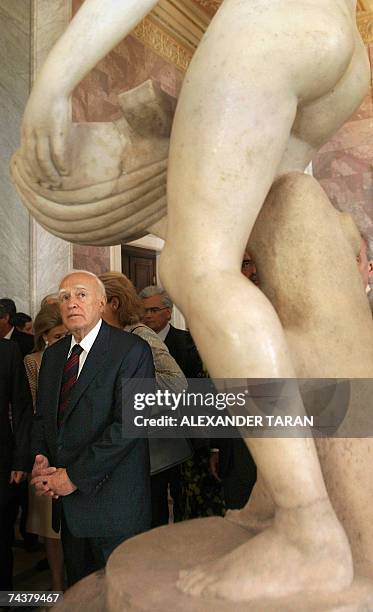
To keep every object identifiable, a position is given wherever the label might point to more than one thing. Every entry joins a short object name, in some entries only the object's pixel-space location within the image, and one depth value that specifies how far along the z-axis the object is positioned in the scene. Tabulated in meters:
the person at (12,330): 3.98
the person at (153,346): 2.41
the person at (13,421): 2.71
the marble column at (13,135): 5.15
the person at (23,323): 4.58
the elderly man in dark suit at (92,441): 2.06
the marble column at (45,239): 5.19
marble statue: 1.10
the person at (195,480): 2.79
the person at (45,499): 3.01
